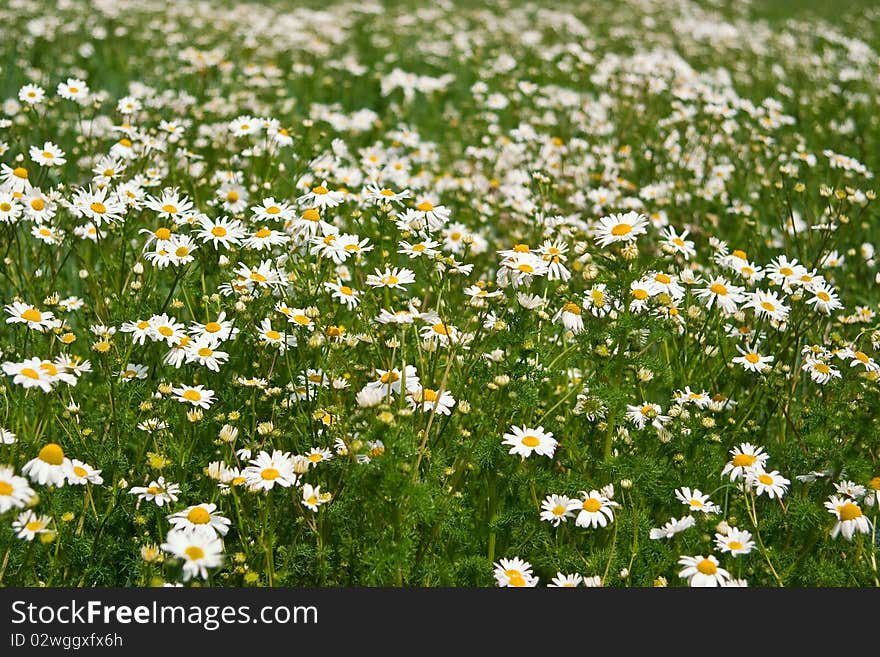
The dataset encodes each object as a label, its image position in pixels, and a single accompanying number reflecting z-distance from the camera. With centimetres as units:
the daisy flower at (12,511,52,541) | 220
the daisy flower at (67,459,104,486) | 235
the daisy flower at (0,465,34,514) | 209
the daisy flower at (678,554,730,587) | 236
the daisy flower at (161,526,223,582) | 204
